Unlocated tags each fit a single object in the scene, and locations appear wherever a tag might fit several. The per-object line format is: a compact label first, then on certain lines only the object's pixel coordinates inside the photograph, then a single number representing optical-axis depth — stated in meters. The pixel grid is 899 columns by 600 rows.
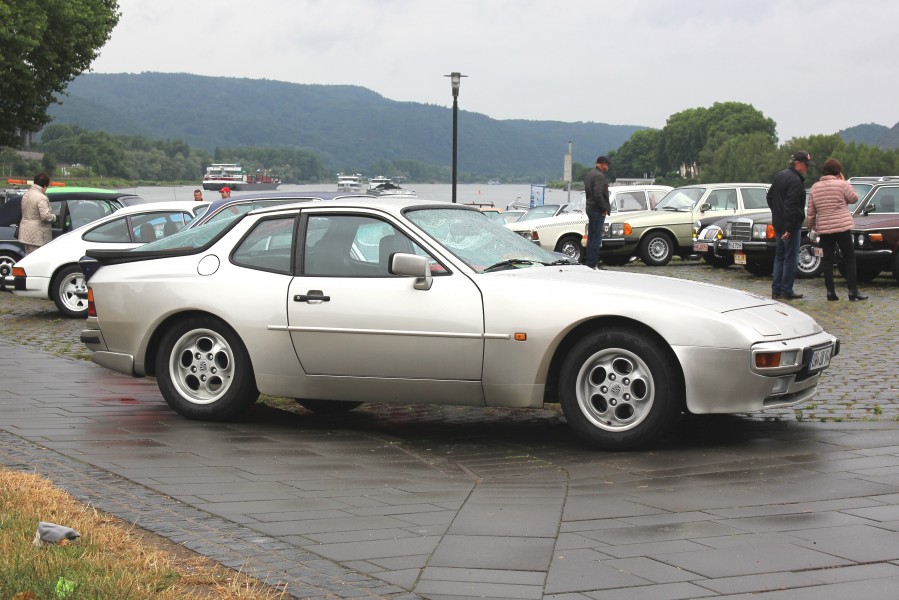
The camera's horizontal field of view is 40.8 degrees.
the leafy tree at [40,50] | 39.88
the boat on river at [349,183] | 71.59
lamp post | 32.53
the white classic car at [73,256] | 16.39
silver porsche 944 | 6.74
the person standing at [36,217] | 18.31
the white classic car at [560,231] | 25.28
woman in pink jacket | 15.69
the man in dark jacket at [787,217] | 15.50
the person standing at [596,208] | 21.11
